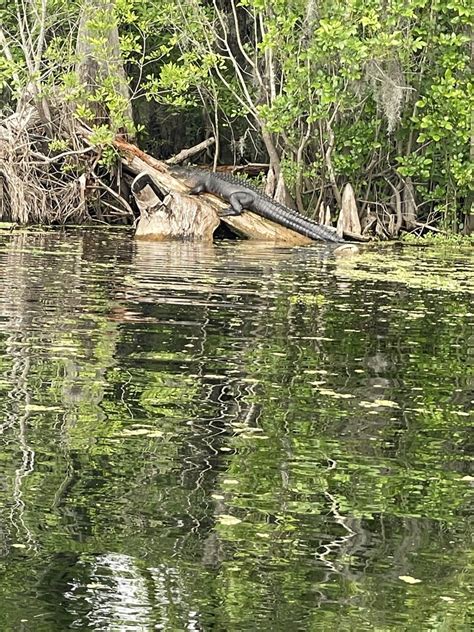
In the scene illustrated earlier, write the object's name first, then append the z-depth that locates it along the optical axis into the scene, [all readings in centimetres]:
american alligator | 1998
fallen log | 1967
